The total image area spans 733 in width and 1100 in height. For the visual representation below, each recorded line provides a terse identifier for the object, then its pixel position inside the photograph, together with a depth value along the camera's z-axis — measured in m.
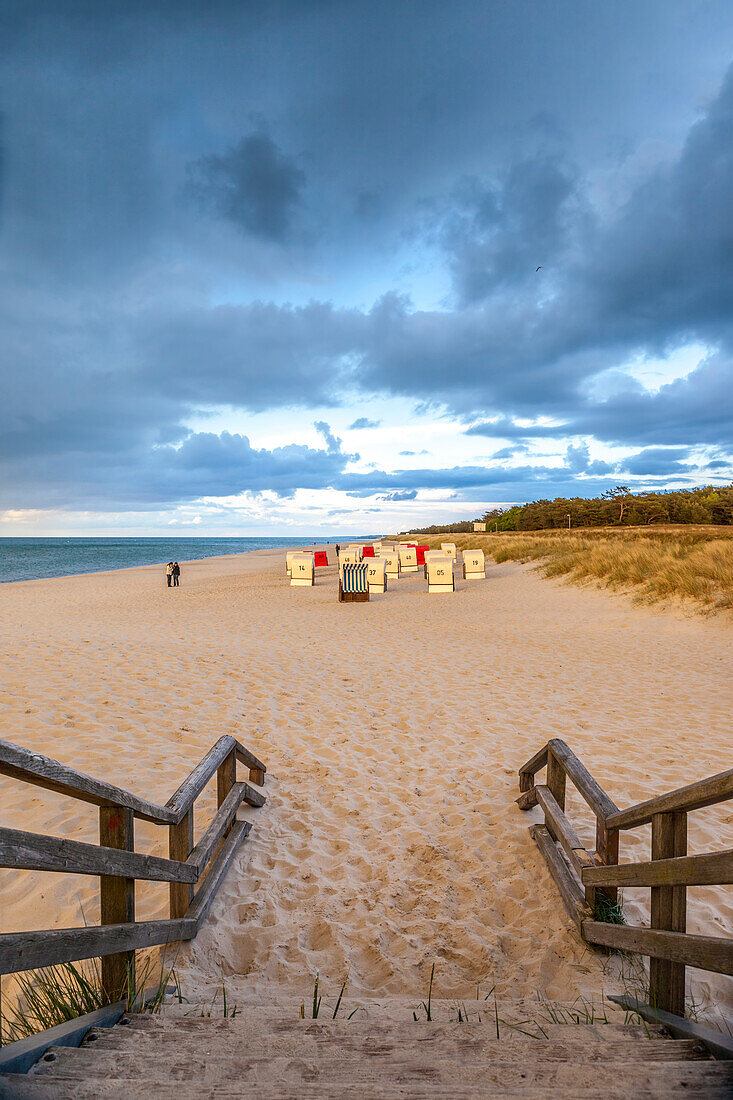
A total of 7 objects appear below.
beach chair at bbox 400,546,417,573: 25.17
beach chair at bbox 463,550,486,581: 21.73
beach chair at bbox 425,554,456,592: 18.28
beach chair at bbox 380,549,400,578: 22.92
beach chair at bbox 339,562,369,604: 16.42
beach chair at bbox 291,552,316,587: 21.16
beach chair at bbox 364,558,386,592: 18.72
